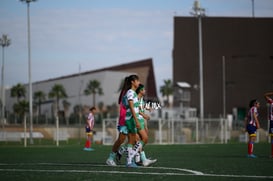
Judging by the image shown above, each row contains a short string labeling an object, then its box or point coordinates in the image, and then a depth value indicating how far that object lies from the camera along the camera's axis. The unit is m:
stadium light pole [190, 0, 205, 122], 57.31
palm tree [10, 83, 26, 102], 107.06
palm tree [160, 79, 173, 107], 113.69
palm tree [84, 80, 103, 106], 106.31
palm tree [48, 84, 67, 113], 109.13
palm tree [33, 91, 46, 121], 112.00
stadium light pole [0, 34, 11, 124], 61.11
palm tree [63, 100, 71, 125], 112.86
